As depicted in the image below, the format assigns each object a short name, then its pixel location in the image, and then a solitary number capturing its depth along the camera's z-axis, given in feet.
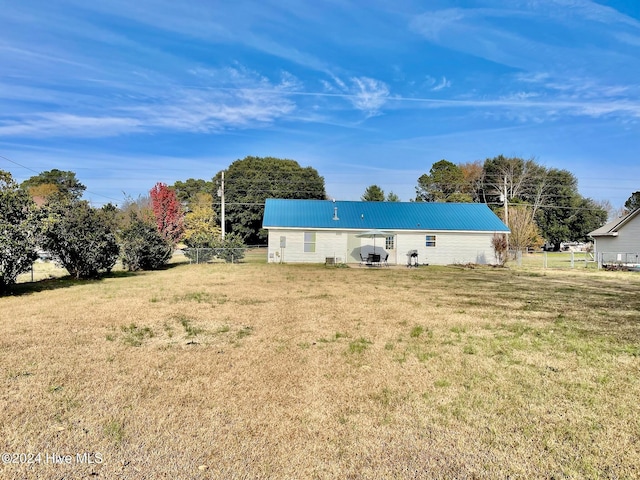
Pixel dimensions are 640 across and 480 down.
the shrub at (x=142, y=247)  63.16
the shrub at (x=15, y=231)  36.17
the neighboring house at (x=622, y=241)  80.94
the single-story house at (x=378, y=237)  83.10
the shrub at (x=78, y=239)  46.39
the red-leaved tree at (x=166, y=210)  118.52
